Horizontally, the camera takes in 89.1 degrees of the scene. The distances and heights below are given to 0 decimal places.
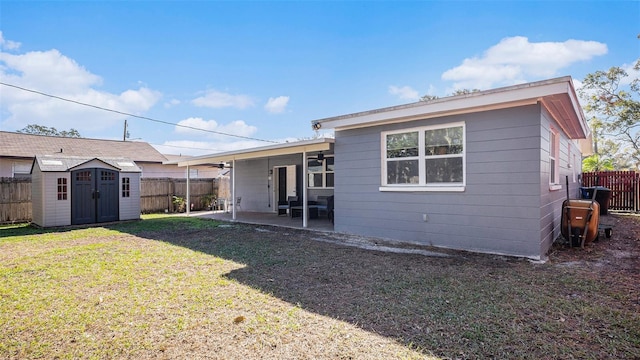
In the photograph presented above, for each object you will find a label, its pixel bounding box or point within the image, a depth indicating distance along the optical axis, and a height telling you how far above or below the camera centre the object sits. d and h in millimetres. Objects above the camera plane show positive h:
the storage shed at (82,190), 9773 -299
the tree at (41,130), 34406 +5499
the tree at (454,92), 23206 +6393
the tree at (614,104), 17434 +4225
